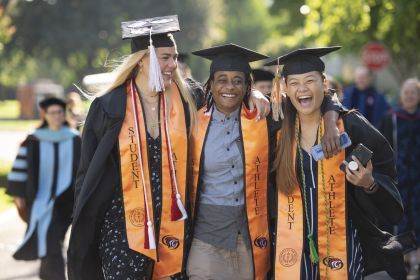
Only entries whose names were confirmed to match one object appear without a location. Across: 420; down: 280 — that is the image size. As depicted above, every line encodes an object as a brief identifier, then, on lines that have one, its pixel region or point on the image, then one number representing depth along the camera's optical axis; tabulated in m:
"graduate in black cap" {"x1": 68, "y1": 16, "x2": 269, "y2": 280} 9.44
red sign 40.06
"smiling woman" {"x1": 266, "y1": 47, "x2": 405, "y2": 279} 9.06
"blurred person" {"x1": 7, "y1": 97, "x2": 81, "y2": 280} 15.23
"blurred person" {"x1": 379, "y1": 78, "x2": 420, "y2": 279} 17.58
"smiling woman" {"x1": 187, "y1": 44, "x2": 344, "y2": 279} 9.52
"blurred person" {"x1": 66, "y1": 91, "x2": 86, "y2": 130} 22.70
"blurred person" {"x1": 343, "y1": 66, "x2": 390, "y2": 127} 22.16
